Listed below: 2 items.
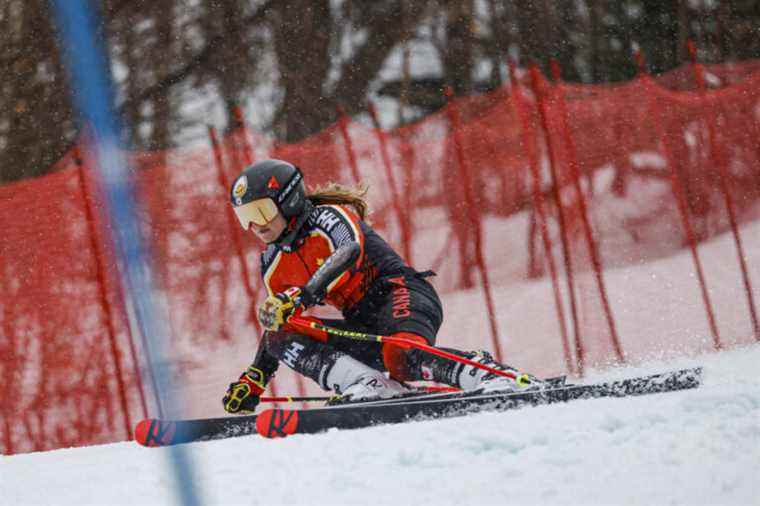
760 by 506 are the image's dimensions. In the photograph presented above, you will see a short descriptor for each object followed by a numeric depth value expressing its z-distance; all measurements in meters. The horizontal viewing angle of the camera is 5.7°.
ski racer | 42.81
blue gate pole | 24.04
